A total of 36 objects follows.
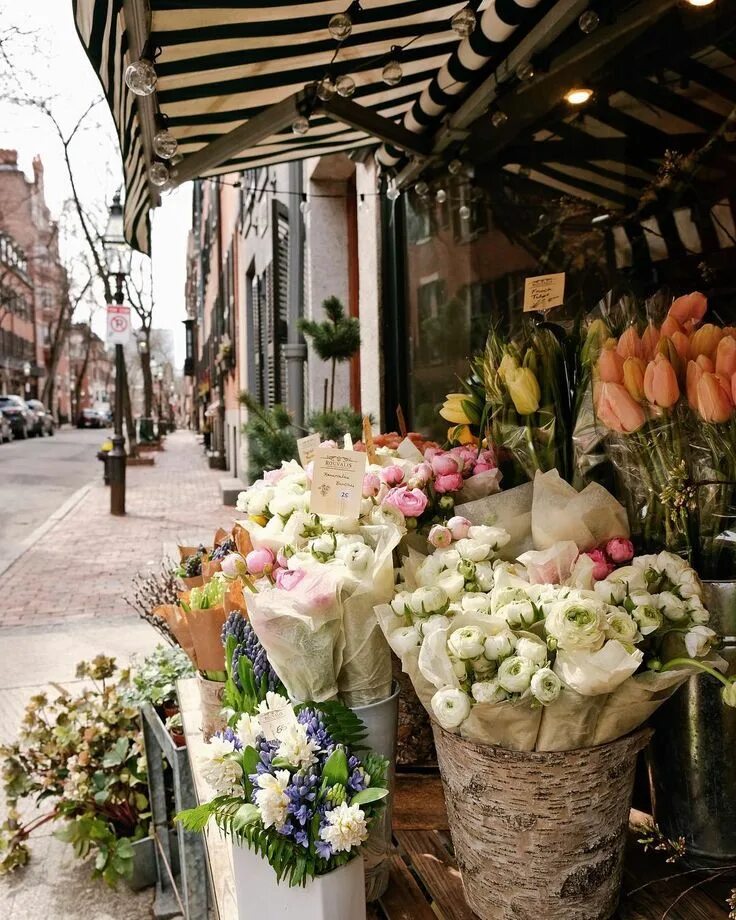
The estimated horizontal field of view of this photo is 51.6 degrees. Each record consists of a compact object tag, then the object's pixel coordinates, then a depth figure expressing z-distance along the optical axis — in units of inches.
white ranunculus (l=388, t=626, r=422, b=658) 45.4
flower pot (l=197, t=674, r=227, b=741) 69.2
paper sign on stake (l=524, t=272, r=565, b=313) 66.8
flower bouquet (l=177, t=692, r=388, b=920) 43.4
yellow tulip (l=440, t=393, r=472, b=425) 72.4
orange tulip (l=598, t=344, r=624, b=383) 51.1
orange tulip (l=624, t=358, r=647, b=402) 49.7
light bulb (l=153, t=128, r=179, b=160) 91.5
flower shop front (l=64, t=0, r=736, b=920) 43.7
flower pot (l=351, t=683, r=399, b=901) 51.4
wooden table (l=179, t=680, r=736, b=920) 48.5
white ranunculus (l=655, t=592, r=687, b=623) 44.3
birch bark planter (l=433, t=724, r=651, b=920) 43.7
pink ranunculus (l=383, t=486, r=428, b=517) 59.1
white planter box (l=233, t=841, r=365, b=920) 43.9
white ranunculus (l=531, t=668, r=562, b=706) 40.6
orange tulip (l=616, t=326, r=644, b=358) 51.4
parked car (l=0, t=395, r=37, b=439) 1317.7
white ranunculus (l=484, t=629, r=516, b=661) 42.8
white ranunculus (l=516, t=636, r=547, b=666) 42.1
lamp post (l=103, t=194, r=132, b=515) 433.7
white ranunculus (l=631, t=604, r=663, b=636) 42.9
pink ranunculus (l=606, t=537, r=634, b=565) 50.5
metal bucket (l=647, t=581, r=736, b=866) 47.4
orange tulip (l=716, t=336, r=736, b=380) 46.8
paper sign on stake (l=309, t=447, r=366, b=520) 58.5
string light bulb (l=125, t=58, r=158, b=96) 73.0
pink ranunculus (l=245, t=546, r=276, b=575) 59.6
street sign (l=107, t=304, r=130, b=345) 486.6
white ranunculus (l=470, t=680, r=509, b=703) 41.6
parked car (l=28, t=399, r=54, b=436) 1501.0
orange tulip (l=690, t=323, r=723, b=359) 50.1
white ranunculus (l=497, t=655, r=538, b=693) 41.4
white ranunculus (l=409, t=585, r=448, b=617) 47.1
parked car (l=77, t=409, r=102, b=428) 2110.0
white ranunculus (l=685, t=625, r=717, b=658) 42.9
